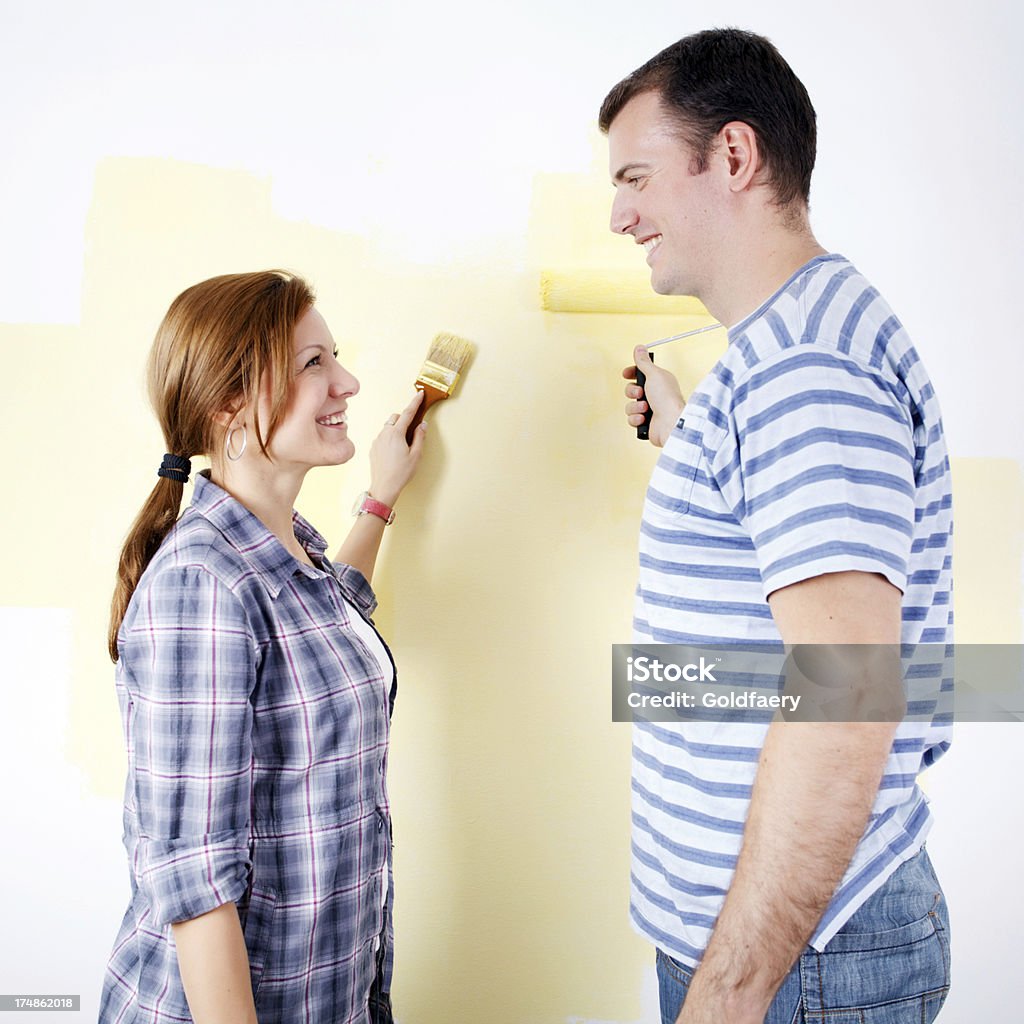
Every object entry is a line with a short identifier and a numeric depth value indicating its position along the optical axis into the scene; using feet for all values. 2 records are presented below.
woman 3.11
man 2.53
